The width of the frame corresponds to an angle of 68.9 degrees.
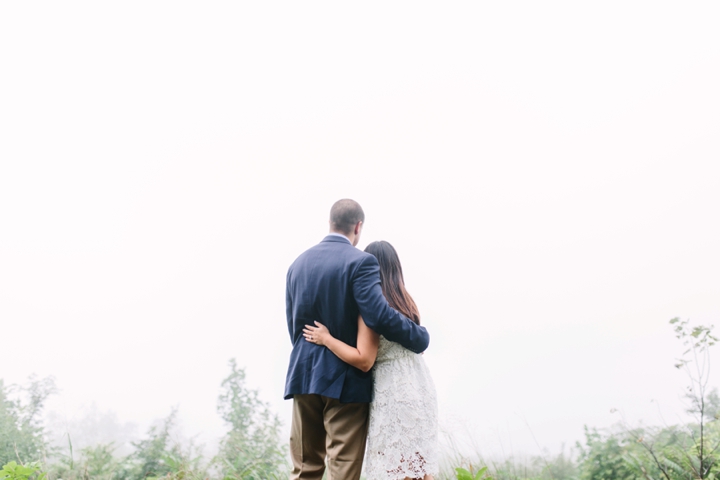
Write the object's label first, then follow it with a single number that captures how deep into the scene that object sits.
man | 2.53
